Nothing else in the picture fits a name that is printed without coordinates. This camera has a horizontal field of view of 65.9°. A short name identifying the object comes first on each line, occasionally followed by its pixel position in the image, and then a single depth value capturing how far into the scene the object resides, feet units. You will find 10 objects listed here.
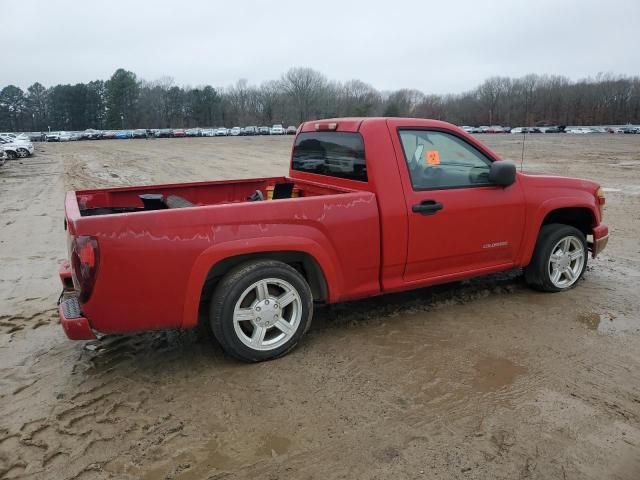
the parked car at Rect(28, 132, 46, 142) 249.14
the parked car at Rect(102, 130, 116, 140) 259.80
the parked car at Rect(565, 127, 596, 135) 231.71
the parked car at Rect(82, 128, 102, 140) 252.13
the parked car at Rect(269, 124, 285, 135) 272.31
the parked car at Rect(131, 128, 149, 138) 264.17
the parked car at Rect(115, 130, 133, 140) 257.03
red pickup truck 10.84
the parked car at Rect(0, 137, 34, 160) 96.07
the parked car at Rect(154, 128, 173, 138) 265.09
